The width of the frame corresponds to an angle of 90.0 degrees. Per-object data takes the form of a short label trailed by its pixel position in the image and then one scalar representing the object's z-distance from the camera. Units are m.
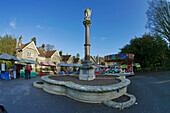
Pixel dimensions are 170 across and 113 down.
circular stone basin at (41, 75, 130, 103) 3.55
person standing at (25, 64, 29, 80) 9.79
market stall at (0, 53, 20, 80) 9.23
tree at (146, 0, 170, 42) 18.52
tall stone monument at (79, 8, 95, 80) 6.25
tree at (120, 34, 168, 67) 20.92
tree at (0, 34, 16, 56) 20.21
